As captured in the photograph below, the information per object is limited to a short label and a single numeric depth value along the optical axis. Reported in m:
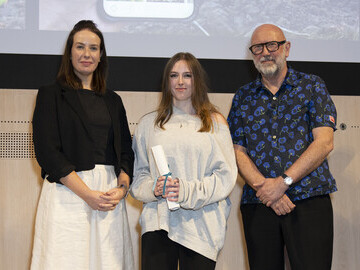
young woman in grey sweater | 2.36
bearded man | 2.49
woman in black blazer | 2.31
